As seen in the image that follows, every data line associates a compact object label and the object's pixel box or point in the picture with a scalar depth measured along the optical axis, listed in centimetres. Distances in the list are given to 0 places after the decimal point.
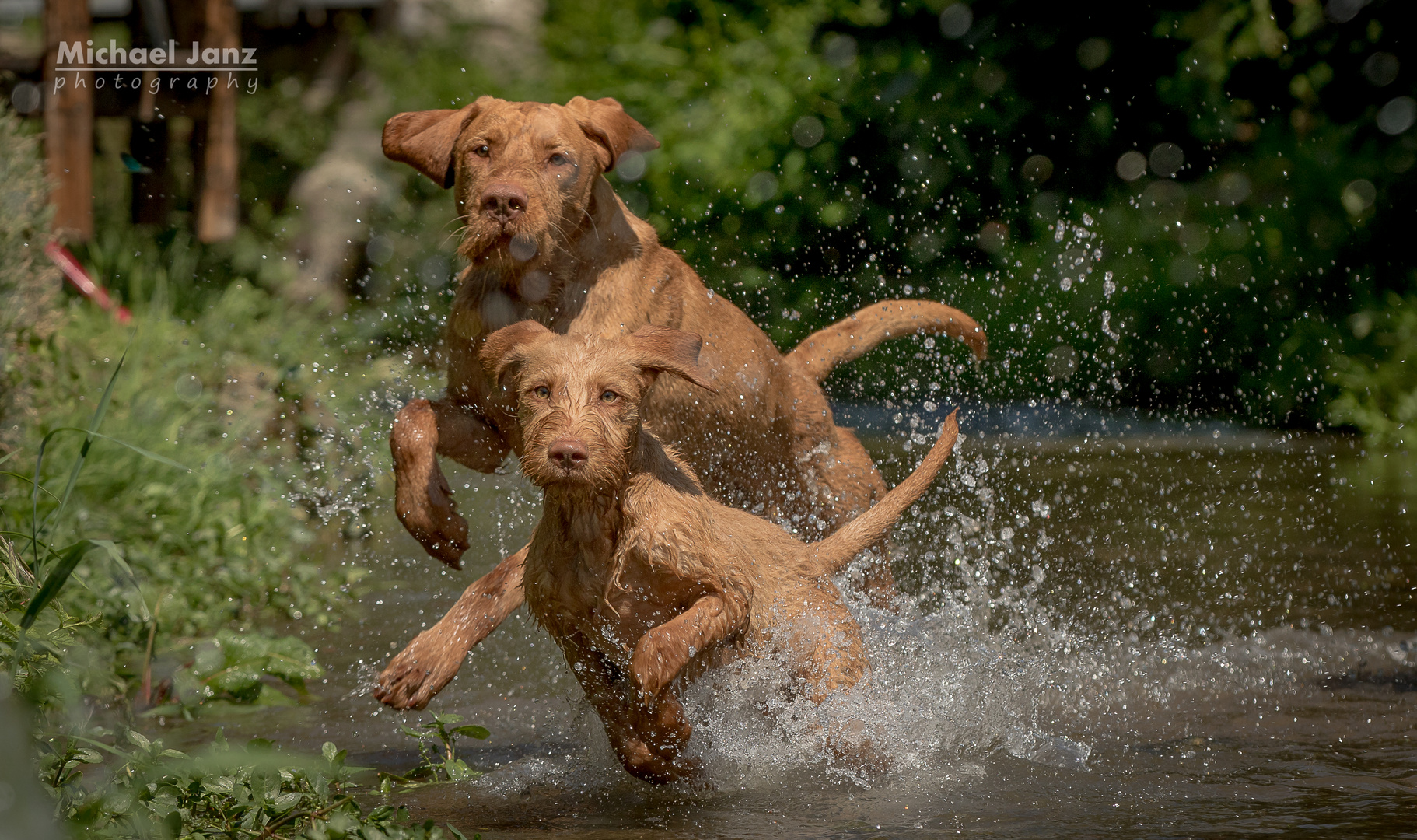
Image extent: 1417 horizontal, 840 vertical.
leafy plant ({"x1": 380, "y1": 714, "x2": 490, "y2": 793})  835
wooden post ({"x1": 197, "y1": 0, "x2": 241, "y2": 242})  2230
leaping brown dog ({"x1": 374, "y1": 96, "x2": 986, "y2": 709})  858
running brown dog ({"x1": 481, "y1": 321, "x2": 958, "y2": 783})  751
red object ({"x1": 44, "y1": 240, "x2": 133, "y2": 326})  1598
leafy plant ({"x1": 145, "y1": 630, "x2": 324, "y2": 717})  1016
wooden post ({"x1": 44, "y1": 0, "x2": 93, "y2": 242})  1769
